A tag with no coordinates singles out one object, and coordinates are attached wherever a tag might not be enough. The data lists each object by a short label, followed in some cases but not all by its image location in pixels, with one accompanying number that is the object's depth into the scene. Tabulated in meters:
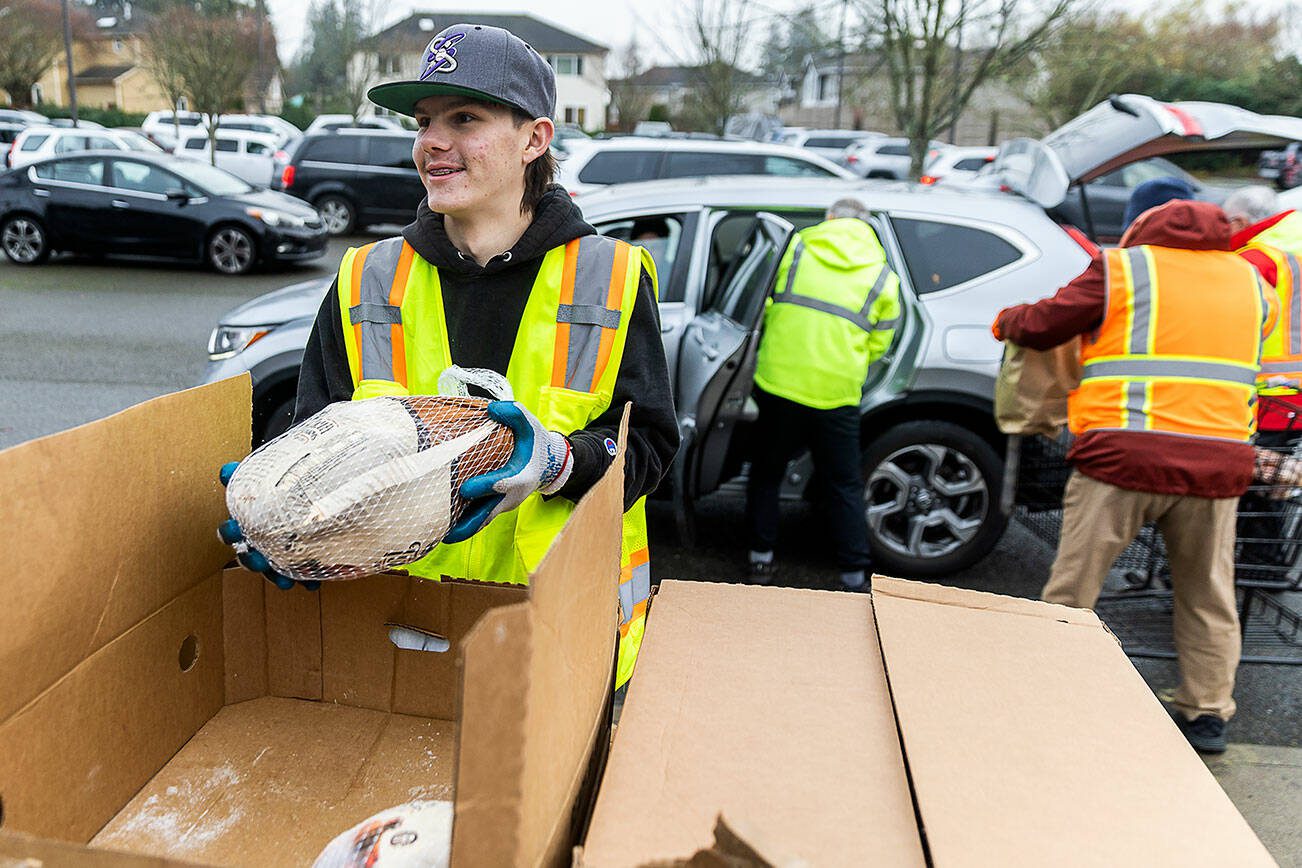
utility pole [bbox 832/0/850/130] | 13.01
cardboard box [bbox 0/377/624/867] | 0.90
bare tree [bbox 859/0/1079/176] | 11.24
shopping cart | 3.69
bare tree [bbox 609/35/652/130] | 39.81
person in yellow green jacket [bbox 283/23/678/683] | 1.74
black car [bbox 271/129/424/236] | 15.54
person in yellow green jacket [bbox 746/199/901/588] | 4.27
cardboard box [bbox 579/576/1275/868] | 1.04
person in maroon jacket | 3.16
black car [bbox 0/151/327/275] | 12.46
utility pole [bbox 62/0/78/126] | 29.34
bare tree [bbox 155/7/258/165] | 23.02
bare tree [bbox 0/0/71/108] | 39.56
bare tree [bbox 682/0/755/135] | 20.64
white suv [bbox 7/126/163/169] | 18.03
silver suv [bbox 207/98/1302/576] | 4.59
